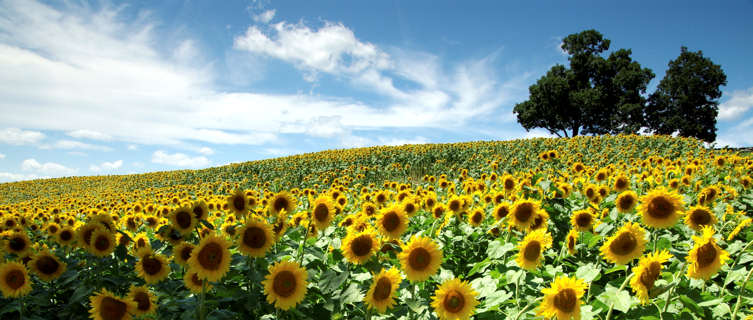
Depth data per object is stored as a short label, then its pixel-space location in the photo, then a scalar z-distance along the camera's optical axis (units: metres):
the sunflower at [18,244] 3.58
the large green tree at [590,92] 41.31
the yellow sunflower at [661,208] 3.06
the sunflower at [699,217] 3.50
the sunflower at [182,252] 2.74
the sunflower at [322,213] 3.26
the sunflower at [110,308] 2.35
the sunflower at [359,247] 2.48
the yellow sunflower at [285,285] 2.34
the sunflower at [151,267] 2.83
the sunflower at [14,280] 2.76
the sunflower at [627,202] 4.06
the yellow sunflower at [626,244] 2.66
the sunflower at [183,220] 3.18
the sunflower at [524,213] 3.41
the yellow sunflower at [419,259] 2.35
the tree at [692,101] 42.06
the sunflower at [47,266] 3.12
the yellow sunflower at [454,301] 2.15
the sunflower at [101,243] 3.11
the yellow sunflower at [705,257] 2.33
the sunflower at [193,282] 2.52
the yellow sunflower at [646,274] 2.19
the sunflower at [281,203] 3.60
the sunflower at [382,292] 2.20
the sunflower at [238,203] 3.47
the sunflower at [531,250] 2.58
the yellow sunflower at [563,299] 1.90
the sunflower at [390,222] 2.78
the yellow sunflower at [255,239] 2.58
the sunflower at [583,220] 3.70
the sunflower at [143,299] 2.53
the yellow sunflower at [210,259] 2.39
